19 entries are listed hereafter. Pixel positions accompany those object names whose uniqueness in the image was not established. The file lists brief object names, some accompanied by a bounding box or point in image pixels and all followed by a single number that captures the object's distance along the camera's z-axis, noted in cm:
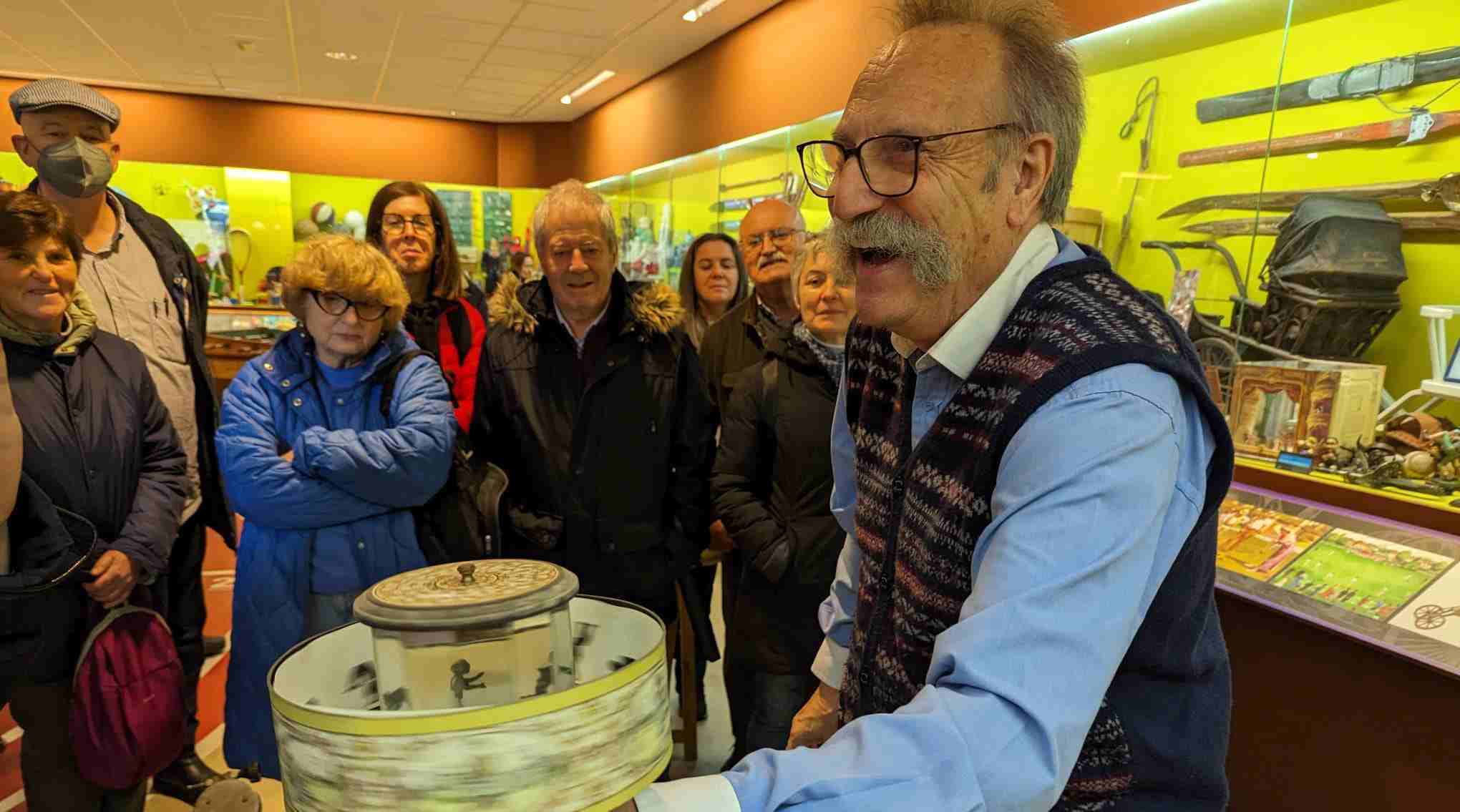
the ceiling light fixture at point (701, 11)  516
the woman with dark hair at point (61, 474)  176
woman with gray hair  202
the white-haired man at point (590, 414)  201
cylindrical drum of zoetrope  50
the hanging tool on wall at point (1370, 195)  192
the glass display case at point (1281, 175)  198
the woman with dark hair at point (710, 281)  334
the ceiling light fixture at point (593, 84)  716
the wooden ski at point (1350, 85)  192
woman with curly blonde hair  177
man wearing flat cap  221
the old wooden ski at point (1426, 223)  192
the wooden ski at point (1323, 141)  199
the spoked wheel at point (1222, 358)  238
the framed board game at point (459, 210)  923
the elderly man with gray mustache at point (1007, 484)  65
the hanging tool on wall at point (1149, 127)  262
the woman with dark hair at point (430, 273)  256
